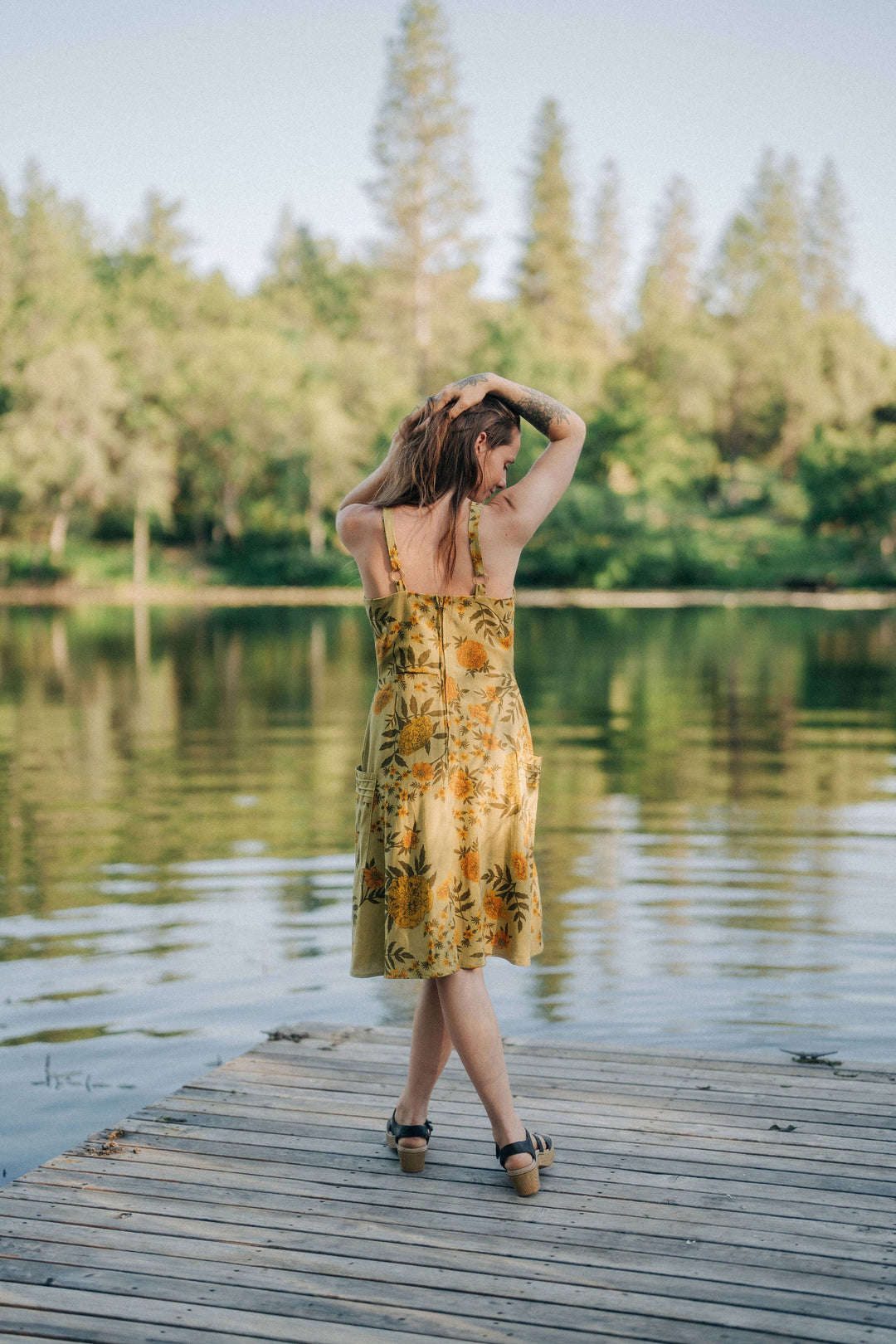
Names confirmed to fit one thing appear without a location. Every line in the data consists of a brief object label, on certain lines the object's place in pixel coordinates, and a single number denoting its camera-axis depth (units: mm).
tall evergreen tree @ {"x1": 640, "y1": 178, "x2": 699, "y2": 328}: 87938
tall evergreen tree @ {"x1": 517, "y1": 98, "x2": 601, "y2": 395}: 79188
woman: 3160
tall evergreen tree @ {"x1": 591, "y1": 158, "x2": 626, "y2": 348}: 87000
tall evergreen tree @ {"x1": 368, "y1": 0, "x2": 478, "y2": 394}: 63469
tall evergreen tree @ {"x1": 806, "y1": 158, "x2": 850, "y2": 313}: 85875
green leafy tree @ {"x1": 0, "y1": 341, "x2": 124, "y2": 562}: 53219
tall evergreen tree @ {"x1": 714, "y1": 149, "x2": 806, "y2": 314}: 81000
